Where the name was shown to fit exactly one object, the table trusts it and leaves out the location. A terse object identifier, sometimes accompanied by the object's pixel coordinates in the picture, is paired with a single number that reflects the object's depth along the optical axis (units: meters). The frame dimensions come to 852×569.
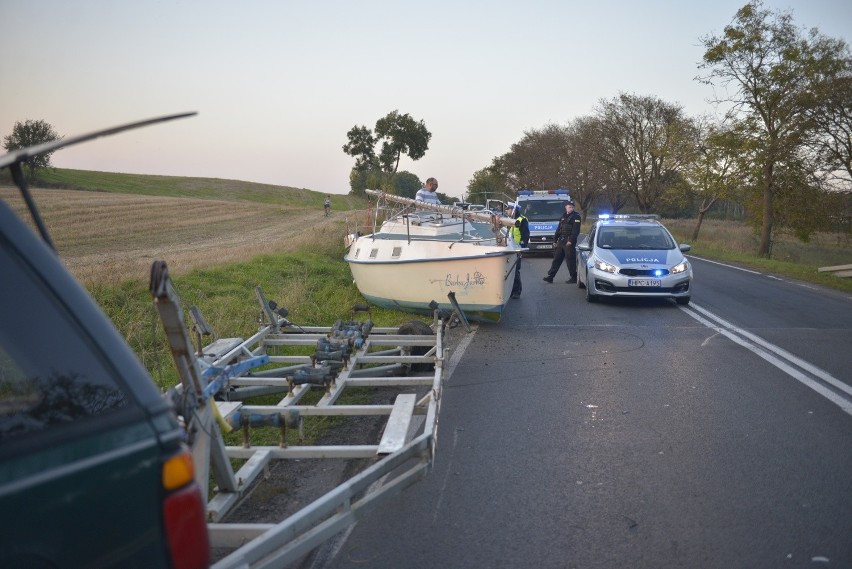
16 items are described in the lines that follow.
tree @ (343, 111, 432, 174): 70.56
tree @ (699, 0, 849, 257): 28.06
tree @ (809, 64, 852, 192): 26.33
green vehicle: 1.85
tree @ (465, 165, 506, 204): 81.25
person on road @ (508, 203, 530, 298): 12.88
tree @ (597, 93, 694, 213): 50.94
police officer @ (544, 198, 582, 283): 16.75
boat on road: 10.55
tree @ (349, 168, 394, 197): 69.19
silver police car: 13.12
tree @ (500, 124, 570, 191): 63.72
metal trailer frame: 2.88
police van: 26.19
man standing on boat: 12.31
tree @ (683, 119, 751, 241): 30.45
